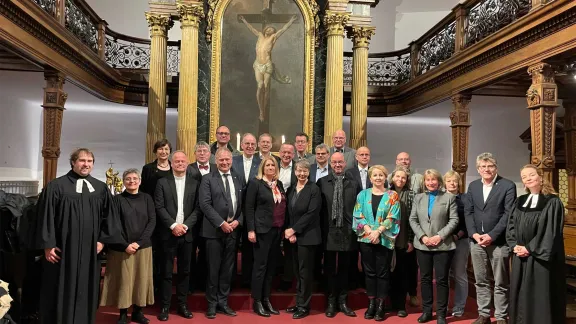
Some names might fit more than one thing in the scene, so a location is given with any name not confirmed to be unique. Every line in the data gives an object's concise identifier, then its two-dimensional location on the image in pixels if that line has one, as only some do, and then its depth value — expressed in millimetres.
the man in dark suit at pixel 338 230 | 4523
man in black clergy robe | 3730
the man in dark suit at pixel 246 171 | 4867
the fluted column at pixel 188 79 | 7641
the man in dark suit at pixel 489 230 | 4215
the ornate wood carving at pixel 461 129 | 8117
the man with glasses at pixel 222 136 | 5426
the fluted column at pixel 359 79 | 8391
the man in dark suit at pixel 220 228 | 4461
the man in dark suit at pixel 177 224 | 4398
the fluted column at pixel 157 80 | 7938
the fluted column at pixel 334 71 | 7996
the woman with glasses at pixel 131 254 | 4148
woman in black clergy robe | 3814
